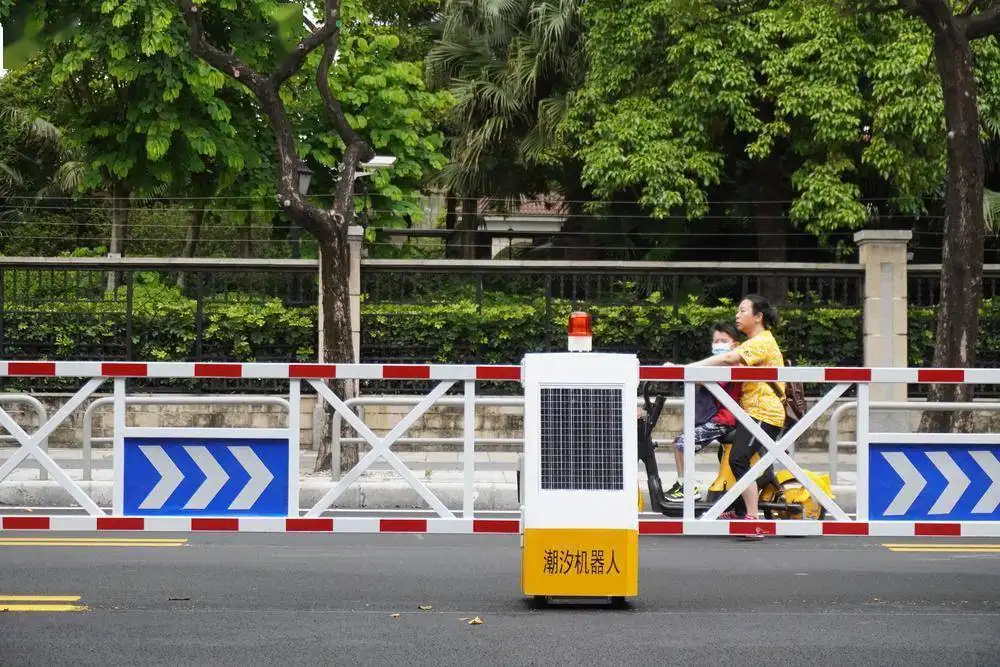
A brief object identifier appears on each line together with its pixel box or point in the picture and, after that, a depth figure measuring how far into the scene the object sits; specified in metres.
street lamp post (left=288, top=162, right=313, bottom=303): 17.22
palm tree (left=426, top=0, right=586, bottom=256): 21.88
